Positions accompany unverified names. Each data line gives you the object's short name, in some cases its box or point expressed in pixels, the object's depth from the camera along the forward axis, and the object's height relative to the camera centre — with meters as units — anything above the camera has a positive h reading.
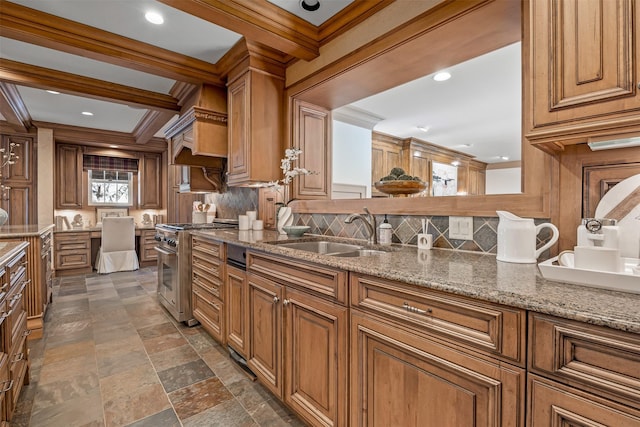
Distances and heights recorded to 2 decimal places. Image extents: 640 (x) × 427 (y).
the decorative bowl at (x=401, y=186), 2.13 +0.17
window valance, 5.87 +0.93
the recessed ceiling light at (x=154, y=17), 2.21 +1.43
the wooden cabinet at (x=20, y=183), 4.95 +0.45
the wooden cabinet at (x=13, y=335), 1.46 -0.69
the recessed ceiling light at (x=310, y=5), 2.06 +1.42
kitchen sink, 2.10 -0.26
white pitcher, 1.22 -0.12
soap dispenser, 1.88 -0.15
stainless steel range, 2.98 -0.63
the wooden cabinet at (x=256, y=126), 2.73 +0.78
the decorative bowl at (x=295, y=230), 2.41 -0.16
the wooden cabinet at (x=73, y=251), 5.07 -0.71
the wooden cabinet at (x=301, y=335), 1.31 -0.63
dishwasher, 2.04 -0.37
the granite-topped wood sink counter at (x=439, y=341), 0.69 -0.40
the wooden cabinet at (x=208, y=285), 2.38 -0.65
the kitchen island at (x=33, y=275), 2.68 -0.59
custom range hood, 3.15 +0.87
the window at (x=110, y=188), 5.95 +0.44
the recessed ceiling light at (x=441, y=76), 2.72 +1.23
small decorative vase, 2.64 -0.06
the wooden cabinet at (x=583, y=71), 0.91 +0.45
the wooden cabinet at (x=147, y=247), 5.78 -0.72
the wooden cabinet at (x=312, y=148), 2.82 +0.60
